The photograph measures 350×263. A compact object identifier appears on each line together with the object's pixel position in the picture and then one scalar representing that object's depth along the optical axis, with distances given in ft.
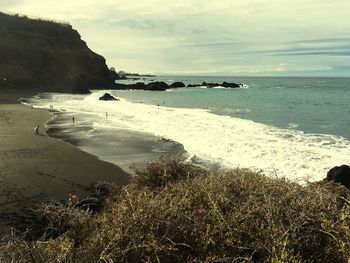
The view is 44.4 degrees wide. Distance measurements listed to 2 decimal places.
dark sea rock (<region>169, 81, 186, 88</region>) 395.07
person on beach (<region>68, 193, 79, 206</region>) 30.63
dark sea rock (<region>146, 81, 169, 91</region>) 319.47
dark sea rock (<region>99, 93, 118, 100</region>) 185.62
